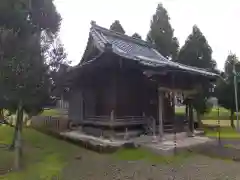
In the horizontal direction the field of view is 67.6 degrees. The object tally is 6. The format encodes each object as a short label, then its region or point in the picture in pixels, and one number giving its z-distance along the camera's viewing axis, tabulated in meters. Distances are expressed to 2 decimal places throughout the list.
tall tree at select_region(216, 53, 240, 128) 17.67
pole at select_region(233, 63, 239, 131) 15.83
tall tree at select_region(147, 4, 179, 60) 18.71
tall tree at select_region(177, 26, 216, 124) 17.76
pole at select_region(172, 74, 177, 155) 8.57
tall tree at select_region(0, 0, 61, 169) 6.44
